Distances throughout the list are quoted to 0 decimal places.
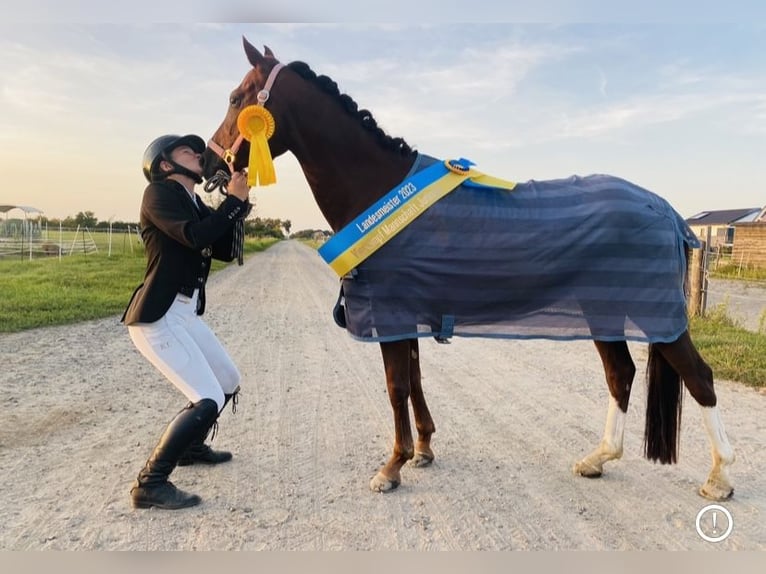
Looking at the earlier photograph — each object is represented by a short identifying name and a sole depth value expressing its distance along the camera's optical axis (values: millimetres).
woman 2701
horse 2836
